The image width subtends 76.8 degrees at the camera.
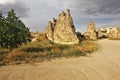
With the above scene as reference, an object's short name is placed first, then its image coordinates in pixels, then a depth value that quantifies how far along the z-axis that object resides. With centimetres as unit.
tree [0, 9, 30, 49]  1042
